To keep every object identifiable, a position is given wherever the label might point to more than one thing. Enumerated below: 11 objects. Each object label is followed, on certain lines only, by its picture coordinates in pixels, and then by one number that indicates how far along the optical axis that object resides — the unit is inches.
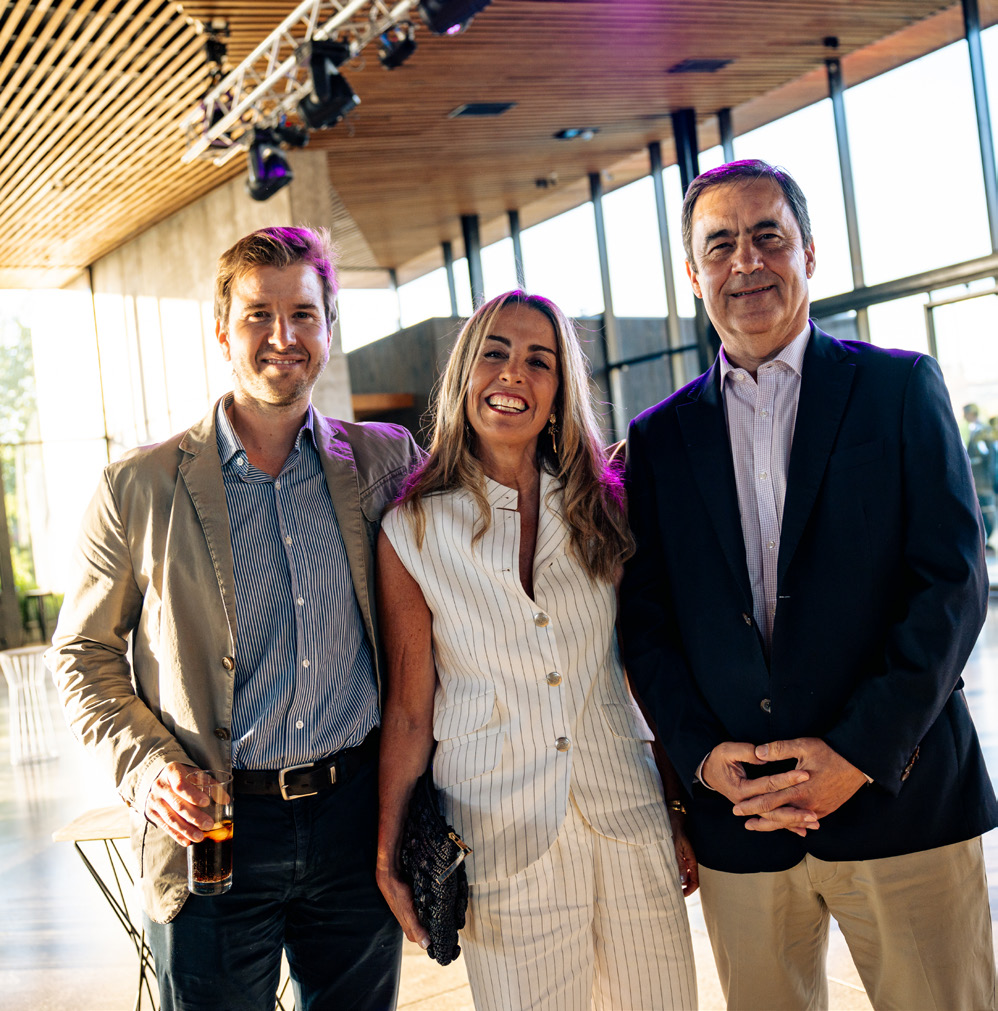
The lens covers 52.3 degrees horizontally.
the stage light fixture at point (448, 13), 236.5
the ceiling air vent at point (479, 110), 373.6
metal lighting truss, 268.4
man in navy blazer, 70.6
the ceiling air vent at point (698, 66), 359.4
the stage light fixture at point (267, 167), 334.6
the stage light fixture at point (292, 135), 330.3
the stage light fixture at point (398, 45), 272.7
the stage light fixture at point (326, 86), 272.4
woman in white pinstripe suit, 76.0
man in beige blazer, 77.7
